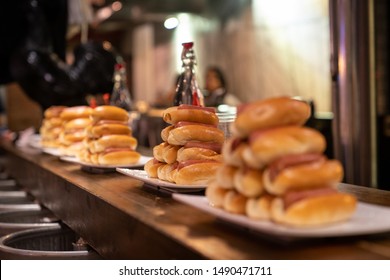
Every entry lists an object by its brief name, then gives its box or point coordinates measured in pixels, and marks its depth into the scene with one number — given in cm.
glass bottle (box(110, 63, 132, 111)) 282
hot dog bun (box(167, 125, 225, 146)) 128
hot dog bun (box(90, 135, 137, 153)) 178
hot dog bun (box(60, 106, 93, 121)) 229
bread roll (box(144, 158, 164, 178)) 139
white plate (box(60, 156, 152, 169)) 177
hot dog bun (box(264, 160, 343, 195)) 84
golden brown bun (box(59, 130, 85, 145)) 221
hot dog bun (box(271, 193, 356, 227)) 84
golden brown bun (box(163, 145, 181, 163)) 131
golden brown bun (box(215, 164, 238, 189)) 97
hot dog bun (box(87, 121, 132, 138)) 178
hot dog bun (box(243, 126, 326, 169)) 87
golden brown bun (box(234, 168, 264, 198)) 91
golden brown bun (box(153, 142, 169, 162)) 135
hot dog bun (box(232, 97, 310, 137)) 91
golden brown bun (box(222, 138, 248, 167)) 94
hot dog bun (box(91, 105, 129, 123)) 182
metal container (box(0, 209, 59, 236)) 211
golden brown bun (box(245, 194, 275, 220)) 88
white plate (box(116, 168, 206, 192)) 125
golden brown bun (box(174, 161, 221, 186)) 124
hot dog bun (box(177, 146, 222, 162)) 127
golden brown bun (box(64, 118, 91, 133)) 225
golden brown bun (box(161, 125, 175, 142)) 133
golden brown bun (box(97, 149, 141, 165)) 176
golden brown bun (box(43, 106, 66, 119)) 261
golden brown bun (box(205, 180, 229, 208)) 99
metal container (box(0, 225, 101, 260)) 146
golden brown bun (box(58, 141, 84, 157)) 214
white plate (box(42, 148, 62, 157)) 234
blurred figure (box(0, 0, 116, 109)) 285
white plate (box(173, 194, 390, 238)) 83
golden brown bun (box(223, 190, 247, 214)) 94
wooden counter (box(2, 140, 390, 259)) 84
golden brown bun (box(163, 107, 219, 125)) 133
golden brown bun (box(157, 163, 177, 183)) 129
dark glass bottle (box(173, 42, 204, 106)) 190
